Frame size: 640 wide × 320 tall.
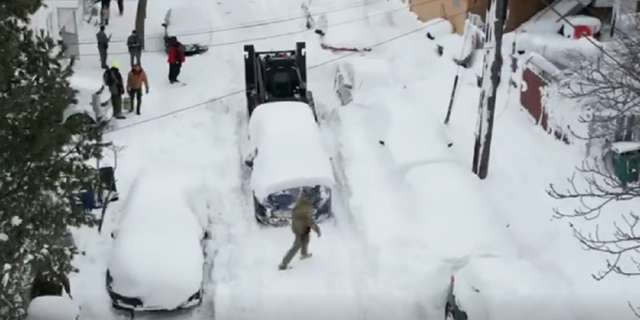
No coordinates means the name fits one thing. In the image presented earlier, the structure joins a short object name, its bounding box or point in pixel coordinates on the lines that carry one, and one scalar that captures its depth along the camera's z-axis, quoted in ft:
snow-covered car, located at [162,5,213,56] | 90.79
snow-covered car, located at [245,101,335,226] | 49.57
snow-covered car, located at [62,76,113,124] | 65.05
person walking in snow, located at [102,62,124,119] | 67.77
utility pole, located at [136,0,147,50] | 88.53
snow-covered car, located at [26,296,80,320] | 31.76
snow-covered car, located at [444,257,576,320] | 35.83
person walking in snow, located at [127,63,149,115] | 69.31
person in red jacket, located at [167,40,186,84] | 78.69
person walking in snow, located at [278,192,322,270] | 45.09
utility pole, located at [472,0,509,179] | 56.75
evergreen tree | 29.55
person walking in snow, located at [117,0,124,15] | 104.38
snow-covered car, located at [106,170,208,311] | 40.86
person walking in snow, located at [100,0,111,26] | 100.17
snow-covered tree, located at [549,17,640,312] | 38.29
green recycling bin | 55.52
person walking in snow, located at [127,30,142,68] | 79.46
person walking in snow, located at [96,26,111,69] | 81.05
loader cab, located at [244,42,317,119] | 65.82
